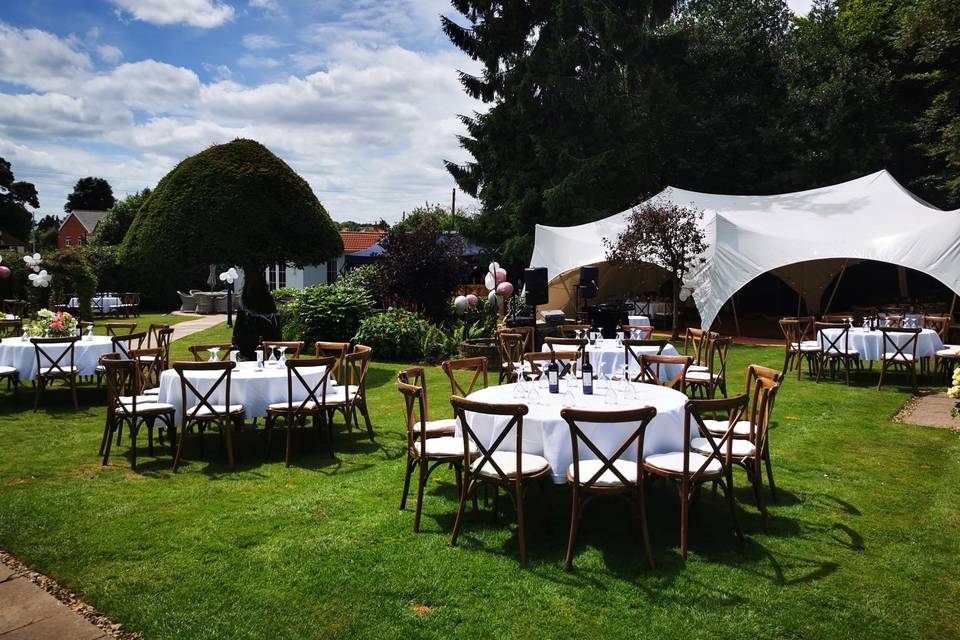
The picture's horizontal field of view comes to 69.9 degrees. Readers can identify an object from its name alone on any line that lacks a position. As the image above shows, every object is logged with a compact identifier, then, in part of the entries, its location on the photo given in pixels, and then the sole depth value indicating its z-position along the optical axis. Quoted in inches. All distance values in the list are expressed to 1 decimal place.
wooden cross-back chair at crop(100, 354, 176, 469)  236.1
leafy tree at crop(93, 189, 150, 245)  1574.8
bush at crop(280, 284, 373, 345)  536.1
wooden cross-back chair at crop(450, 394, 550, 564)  155.0
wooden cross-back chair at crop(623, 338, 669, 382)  313.3
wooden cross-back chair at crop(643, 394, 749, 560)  155.6
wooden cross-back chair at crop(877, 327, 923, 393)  370.6
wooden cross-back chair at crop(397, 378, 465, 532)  178.2
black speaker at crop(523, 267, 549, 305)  479.8
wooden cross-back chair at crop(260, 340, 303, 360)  318.3
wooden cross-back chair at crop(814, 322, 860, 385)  393.4
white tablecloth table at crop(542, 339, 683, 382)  327.8
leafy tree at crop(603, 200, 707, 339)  604.1
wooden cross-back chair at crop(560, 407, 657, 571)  148.9
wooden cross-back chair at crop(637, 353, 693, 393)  241.4
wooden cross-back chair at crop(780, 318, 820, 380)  411.2
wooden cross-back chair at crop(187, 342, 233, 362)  304.7
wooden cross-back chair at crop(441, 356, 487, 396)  219.4
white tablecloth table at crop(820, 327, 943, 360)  382.6
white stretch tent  523.2
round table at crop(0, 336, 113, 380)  344.2
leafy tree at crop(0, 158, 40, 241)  2087.8
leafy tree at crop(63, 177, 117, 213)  2635.3
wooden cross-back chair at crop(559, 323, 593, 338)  471.3
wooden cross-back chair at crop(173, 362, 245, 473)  232.8
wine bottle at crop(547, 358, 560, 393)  197.6
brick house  2273.6
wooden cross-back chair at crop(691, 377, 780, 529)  175.3
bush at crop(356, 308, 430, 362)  520.4
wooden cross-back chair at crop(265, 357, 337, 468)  243.4
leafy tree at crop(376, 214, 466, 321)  606.2
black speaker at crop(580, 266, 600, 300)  574.9
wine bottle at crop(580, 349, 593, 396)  198.7
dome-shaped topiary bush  369.4
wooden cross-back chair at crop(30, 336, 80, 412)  335.3
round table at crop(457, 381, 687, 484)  167.0
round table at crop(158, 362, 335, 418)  245.6
